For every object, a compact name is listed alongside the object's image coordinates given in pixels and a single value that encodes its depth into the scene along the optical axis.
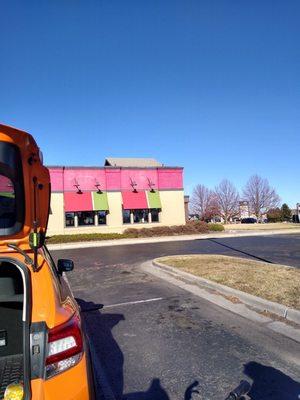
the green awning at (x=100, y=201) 32.41
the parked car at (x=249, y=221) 80.20
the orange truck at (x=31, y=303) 2.41
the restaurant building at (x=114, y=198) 31.73
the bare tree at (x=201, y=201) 76.38
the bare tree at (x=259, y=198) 74.31
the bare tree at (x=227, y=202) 75.62
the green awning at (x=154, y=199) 34.36
